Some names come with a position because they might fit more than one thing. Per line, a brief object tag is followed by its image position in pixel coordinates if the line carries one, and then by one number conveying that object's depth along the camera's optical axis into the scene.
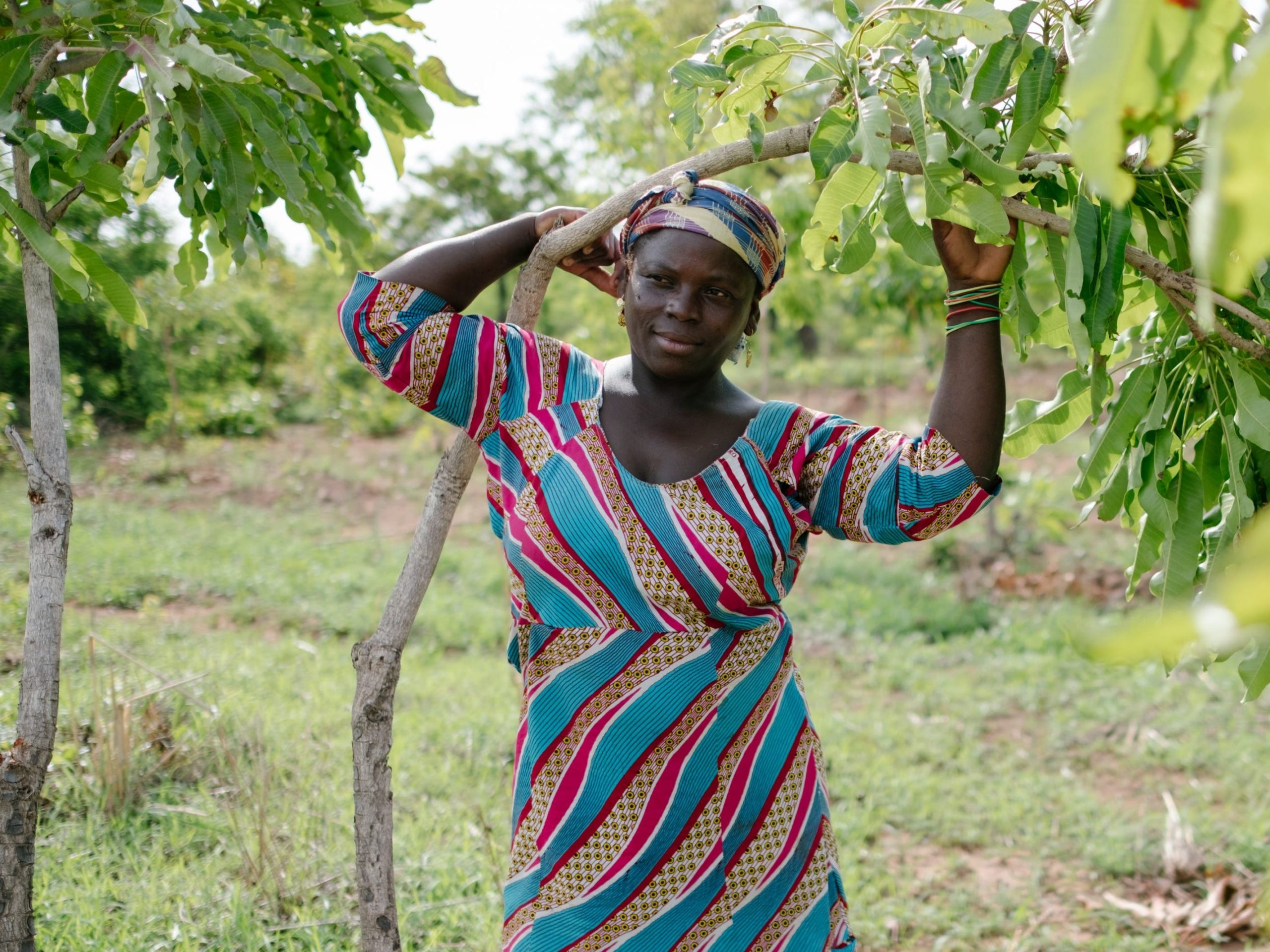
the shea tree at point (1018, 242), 1.41
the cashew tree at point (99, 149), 1.66
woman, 1.64
